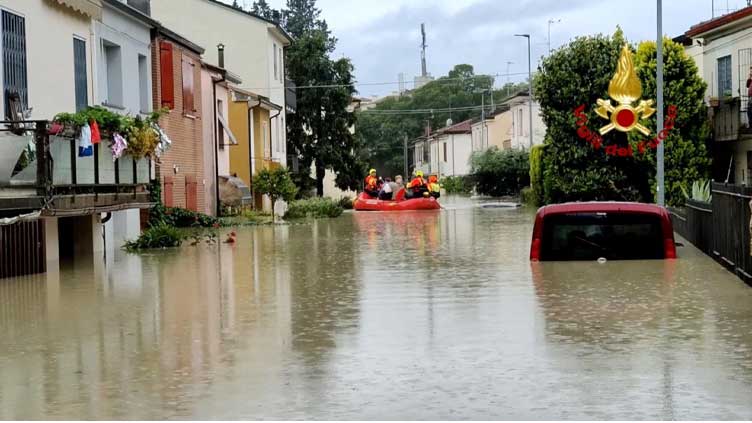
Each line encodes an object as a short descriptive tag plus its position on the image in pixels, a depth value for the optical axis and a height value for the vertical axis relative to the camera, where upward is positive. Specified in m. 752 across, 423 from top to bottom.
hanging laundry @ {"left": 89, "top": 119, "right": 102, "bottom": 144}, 19.92 +0.90
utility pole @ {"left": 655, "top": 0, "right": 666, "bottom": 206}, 29.50 +1.77
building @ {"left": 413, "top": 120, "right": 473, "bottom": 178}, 110.06 +2.56
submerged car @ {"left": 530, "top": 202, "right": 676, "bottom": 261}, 18.58 -1.00
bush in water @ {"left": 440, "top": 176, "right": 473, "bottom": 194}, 88.32 -0.63
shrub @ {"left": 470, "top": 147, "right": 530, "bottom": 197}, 68.31 +0.21
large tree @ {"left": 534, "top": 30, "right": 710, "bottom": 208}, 41.50 +1.42
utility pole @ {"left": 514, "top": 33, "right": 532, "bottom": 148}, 63.05 +4.88
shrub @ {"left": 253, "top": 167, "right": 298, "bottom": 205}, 44.88 -0.11
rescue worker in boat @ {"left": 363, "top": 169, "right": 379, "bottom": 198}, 53.91 -0.44
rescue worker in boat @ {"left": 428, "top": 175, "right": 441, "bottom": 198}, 52.76 -0.46
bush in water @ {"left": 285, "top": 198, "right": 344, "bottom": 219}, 45.09 -1.13
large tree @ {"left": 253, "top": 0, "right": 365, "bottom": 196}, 66.25 +3.52
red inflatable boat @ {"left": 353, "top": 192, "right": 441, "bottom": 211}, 50.12 -1.16
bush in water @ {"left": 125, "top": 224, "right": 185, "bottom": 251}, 26.34 -1.27
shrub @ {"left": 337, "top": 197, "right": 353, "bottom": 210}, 57.88 -1.21
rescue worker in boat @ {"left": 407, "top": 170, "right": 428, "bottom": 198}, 51.88 -0.47
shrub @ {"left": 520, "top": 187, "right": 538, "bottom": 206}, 52.19 -1.05
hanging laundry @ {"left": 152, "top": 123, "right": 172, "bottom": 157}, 23.47 +0.85
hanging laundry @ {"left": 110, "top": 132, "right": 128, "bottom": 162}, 21.39 +0.72
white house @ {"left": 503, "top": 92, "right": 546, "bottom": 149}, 74.81 +3.39
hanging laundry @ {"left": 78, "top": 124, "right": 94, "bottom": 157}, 19.39 +0.72
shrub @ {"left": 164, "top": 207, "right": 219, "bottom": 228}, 33.38 -1.05
